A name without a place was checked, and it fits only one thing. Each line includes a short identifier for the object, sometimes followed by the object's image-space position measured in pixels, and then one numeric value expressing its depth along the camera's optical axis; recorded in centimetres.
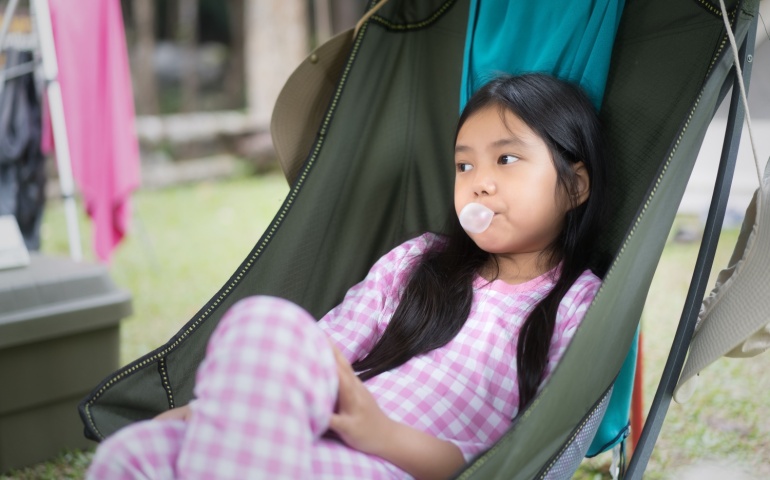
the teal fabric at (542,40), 171
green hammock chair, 135
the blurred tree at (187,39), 817
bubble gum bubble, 152
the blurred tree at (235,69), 891
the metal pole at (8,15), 259
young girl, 108
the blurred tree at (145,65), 757
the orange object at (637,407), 200
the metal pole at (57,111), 284
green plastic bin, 208
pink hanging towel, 314
